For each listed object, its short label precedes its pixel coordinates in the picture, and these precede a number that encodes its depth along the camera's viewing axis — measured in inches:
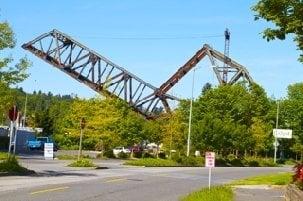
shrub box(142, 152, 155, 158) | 2635.3
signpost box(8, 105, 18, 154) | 1122.6
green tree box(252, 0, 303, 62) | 653.3
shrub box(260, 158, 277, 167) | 2955.2
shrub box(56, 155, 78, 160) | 1989.4
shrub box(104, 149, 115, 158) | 2471.7
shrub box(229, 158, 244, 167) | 2751.0
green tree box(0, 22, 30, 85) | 1083.9
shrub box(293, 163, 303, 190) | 660.8
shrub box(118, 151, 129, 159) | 2533.2
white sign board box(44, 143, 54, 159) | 1459.2
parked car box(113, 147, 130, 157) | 2853.8
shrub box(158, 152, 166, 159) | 2685.5
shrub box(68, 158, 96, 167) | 1541.5
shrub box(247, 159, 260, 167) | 2865.2
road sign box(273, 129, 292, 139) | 3221.0
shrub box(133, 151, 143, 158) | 2632.6
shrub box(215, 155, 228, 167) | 2632.9
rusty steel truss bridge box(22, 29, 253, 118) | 2679.6
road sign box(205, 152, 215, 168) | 878.4
